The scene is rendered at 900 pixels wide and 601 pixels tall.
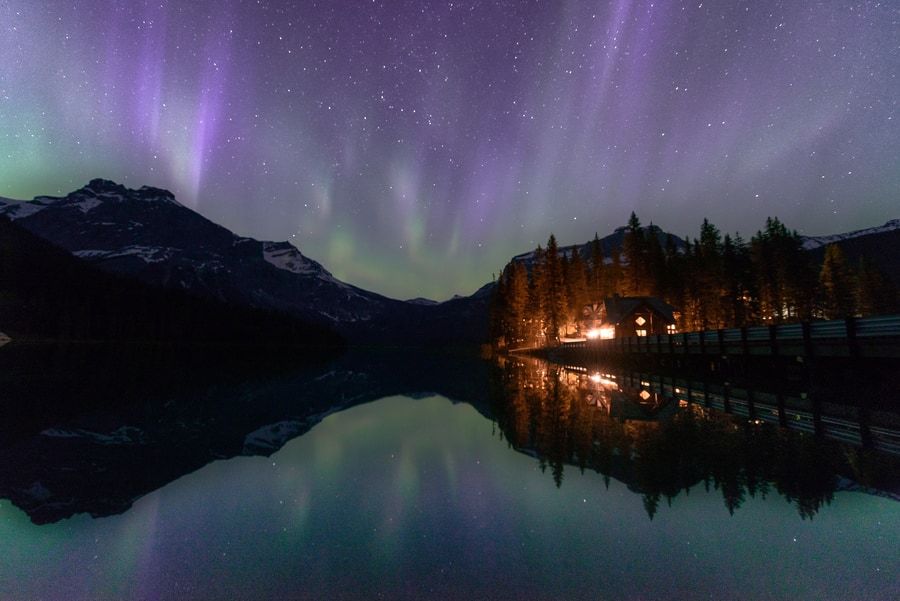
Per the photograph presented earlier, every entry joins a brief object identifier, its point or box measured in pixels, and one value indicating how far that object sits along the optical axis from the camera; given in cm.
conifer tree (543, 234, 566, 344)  7200
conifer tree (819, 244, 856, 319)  6675
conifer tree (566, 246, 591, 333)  8056
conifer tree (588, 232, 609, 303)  8406
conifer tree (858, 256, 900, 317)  8000
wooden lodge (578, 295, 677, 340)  6388
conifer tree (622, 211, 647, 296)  7581
